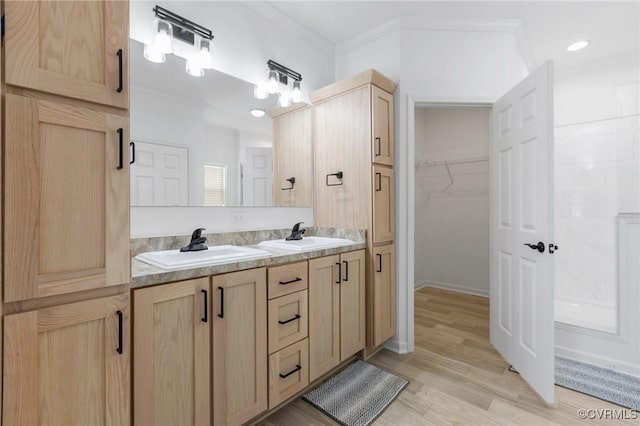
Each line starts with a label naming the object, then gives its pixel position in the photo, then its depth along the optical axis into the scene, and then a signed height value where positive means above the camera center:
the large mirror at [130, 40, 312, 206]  1.60 +0.48
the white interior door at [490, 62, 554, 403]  1.70 -0.10
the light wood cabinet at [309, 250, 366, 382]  1.74 -0.63
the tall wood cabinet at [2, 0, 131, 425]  0.80 +0.01
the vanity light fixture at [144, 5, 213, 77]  1.60 +1.04
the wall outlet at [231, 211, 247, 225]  2.01 -0.02
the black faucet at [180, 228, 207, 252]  1.56 -0.15
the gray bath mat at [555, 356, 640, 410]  1.74 -1.10
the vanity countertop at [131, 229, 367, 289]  1.07 -0.23
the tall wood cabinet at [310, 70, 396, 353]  2.12 +0.34
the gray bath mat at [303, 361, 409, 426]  1.61 -1.11
